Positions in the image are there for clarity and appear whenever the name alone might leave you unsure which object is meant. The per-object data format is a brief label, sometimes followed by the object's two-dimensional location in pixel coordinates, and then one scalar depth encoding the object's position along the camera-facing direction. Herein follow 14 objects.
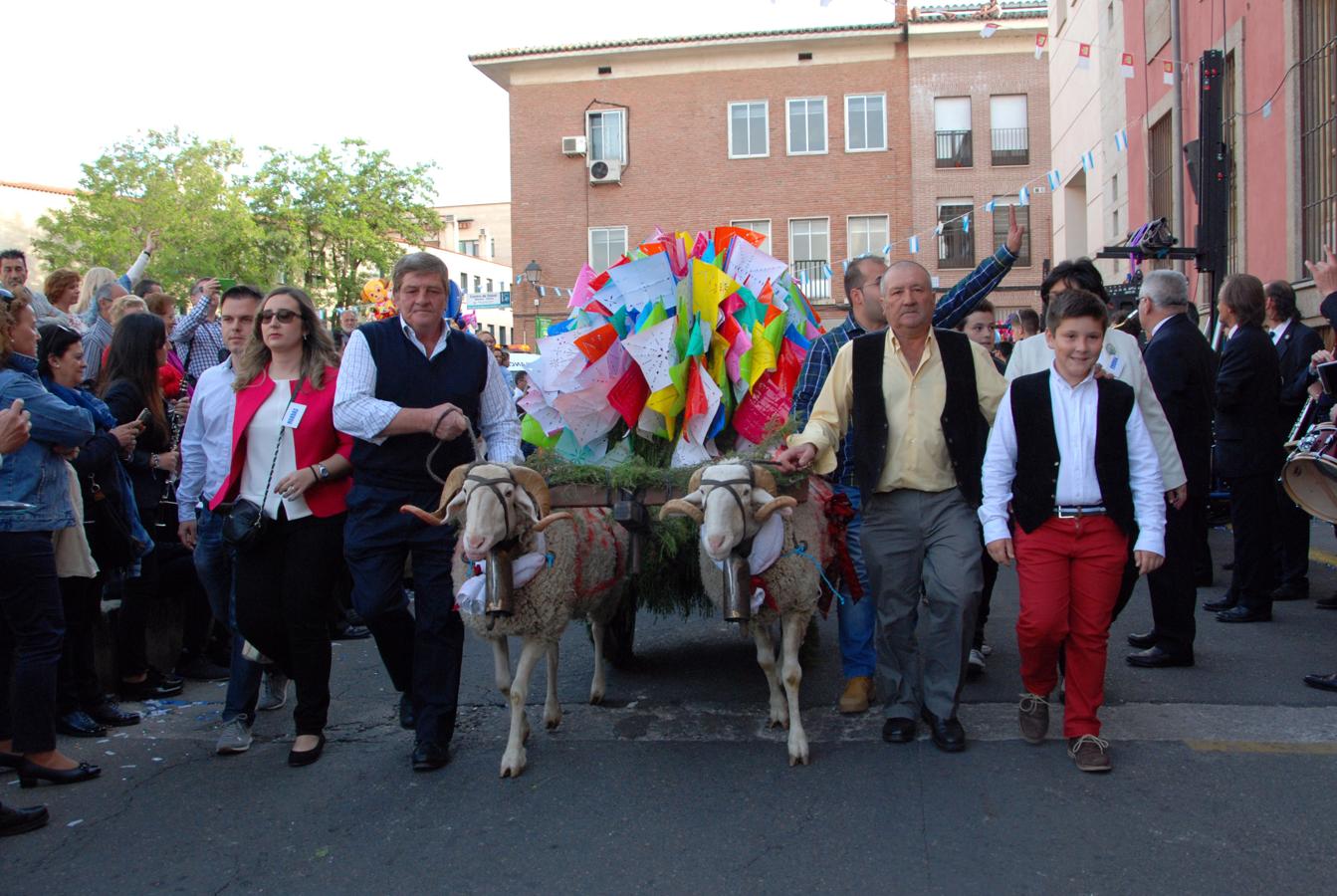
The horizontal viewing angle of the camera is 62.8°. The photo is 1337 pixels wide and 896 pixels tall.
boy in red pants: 4.56
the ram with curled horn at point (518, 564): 4.59
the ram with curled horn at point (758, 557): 4.61
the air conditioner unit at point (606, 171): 33.31
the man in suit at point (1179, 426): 5.95
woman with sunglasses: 5.04
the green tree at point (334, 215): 40.44
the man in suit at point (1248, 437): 7.12
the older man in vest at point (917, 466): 4.88
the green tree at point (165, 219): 36.38
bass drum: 6.06
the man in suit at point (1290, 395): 7.78
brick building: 31.97
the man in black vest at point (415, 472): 4.87
